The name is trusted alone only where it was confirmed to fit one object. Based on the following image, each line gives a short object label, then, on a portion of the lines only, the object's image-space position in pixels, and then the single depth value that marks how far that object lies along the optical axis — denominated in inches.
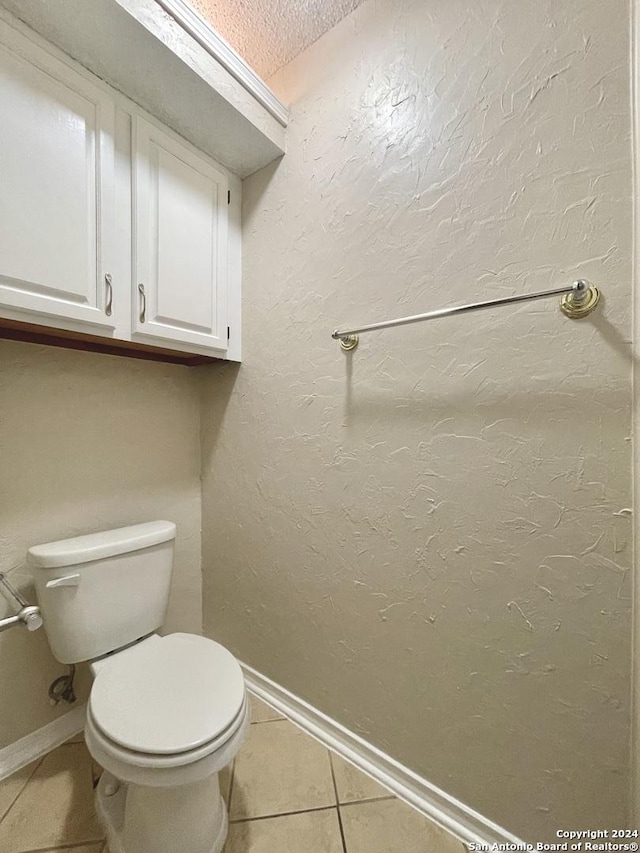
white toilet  28.9
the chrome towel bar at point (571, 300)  27.7
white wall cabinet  33.6
